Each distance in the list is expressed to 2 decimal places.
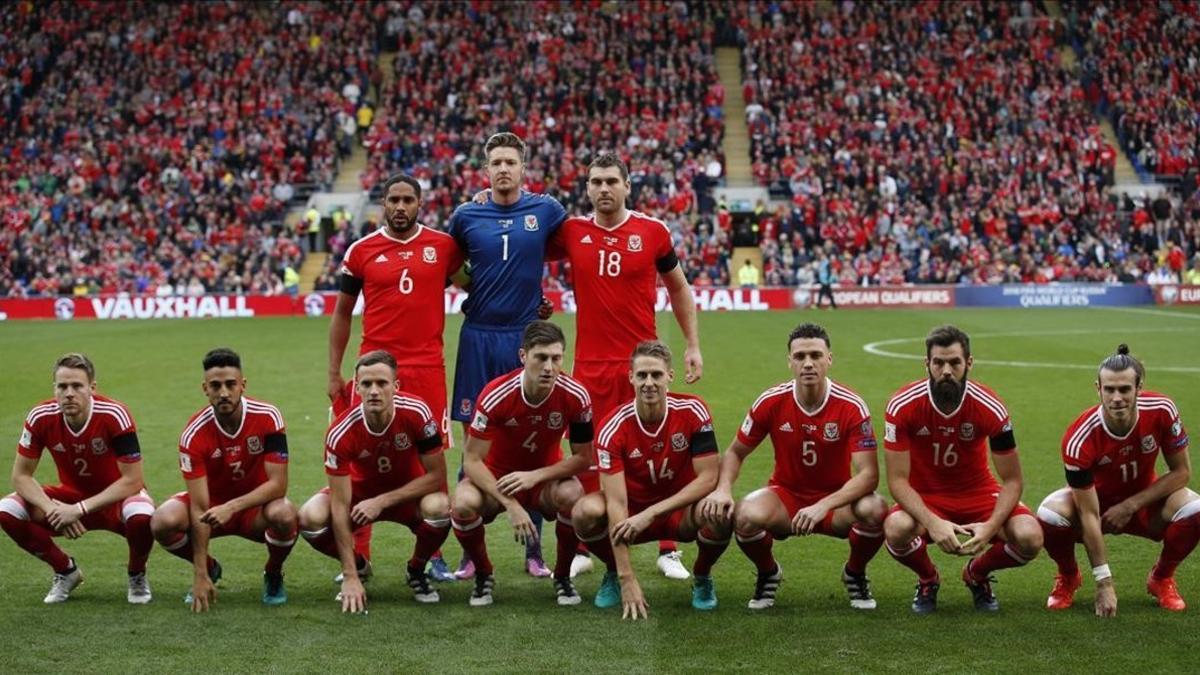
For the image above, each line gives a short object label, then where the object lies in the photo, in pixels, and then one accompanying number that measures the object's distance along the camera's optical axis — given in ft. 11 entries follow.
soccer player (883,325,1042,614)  21.62
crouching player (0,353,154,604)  22.88
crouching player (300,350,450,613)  22.58
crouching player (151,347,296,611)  22.57
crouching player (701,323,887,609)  22.09
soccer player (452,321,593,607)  22.82
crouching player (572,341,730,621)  22.17
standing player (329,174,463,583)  25.61
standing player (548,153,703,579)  25.62
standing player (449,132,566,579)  25.57
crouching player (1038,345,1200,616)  21.63
